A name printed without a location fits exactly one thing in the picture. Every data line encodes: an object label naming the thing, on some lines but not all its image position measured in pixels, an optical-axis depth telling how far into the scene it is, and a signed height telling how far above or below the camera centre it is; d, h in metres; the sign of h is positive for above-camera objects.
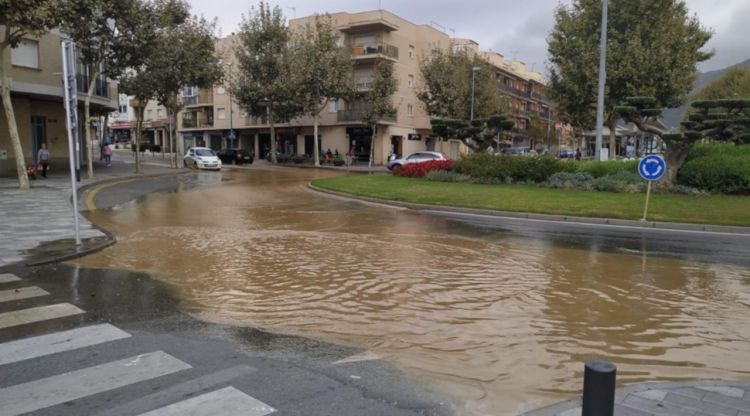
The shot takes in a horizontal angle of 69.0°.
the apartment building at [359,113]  50.59 +4.01
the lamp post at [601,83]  20.23 +2.59
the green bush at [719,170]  18.22 -0.59
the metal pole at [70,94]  9.24 +1.00
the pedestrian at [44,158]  24.94 -0.28
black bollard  2.60 -1.14
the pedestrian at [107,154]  38.28 -0.15
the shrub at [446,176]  24.42 -1.11
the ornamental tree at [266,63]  45.94 +7.53
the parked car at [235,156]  48.91 -0.37
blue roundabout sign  14.44 -0.40
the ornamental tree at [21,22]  16.56 +4.09
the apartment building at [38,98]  25.92 +2.81
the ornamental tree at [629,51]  29.69 +5.67
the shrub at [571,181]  20.78 -1.10
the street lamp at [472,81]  47.60 +6.51
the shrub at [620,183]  19.44 -1.11
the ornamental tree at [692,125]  19.00 +0.96
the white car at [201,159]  38.44 -0.53
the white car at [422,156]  34.28 -0.25
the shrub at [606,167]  21.03 -0.58
